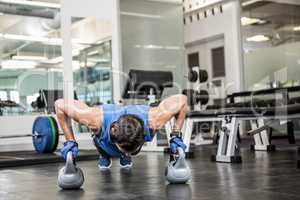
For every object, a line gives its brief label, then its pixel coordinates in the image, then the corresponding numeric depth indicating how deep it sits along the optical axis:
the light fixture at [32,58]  5.87
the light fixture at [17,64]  5.79
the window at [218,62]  7.29
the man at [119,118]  1.99
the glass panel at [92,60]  5.82
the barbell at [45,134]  4.07
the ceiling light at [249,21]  6.84
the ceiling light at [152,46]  7.23
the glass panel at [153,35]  7.01
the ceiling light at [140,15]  7.03
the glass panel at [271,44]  6.41
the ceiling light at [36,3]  5.84
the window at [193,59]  7.90
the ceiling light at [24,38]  5.95
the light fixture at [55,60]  5.87
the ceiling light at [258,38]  6.74
